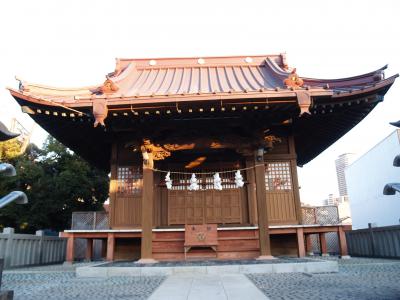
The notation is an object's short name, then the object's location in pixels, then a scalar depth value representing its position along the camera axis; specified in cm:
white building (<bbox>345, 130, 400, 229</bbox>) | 1955
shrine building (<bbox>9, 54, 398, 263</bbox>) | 872
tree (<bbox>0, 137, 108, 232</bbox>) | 1692
